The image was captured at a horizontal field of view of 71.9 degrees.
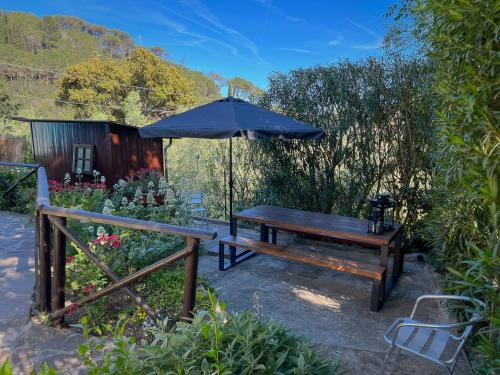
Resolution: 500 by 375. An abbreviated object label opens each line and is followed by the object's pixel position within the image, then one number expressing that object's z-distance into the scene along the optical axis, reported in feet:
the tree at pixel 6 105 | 47.73
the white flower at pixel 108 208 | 10.40
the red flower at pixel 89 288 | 8.52
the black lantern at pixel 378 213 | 10.21
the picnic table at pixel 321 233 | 9.95
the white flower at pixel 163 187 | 14.47
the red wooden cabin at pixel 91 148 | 21.04
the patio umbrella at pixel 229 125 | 10.98
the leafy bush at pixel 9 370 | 3.50
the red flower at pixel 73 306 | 7.45
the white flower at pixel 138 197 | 13.33
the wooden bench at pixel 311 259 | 9.81
